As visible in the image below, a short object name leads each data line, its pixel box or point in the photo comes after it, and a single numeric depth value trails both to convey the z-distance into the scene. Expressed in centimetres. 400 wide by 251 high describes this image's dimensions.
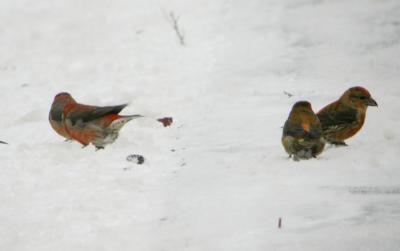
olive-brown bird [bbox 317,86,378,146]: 1567
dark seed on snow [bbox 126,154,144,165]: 1466
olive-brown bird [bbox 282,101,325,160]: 1389
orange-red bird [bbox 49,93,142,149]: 1727
